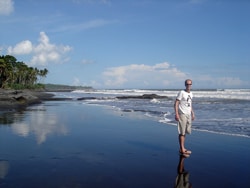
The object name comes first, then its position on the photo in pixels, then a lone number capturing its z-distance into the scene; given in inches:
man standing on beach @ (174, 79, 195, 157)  318.0
